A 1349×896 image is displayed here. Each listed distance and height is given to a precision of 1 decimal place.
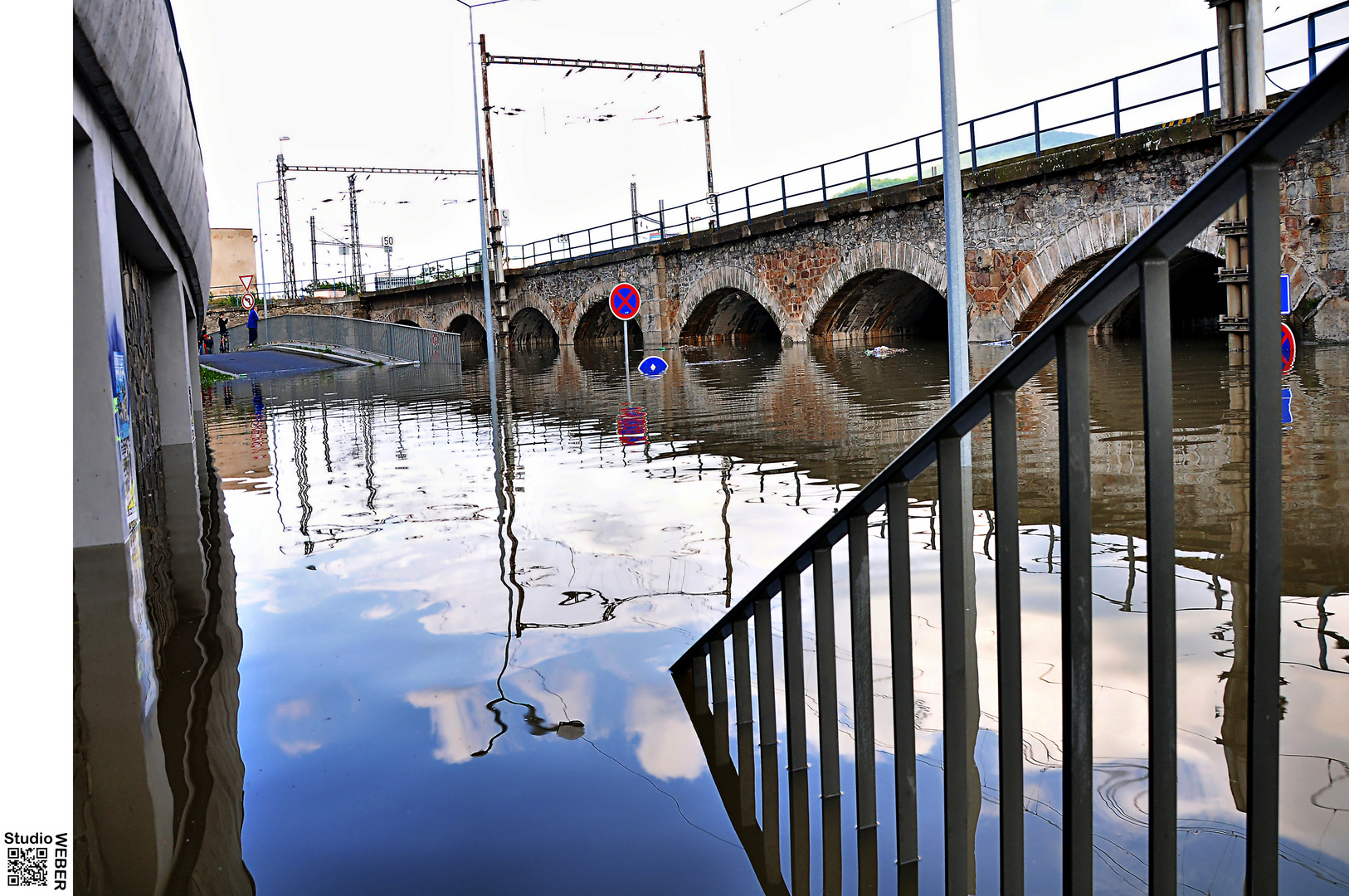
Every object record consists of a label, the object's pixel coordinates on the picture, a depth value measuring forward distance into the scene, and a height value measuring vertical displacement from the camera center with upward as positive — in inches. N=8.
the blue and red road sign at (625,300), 639.8 +63.2
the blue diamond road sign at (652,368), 649.6 +20.9
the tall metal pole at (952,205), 245.9 +44.1
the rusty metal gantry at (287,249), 2018.6 +341.0
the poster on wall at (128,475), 174.2 -11.2
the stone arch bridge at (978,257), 540.4 +110.0
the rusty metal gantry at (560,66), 1277.1 +422.2
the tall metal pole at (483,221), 889.1 +188.3
